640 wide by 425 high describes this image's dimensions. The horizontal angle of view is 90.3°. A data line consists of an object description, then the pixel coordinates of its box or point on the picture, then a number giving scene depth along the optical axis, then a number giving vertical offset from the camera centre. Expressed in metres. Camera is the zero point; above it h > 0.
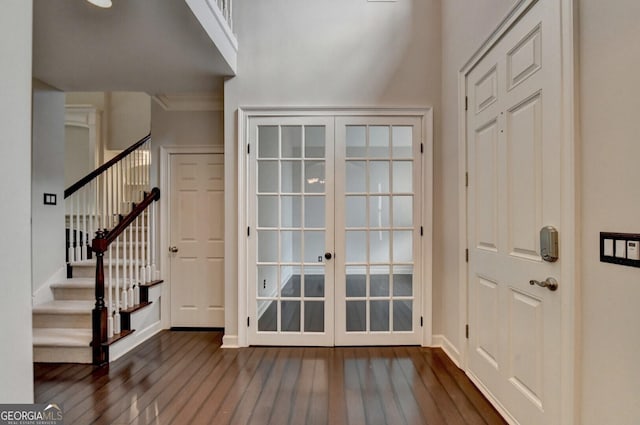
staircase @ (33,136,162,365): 2.76 -0.71
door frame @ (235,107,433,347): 3.07 +0.16
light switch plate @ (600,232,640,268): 1.17 -0.13
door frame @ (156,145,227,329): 3.61 -0.09
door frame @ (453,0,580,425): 1.43 -0.03
